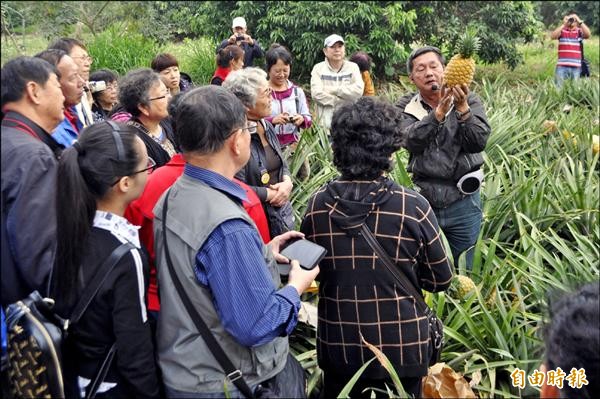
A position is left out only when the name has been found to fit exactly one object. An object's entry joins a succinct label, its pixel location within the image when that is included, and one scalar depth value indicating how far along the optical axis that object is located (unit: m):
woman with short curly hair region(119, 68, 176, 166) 3.25
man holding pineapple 3.29
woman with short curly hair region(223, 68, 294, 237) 3.23
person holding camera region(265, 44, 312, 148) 5.11
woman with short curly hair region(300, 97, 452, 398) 2.34
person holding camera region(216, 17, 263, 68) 7.46
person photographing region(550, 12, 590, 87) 10.11
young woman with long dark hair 1.96
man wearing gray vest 1.91
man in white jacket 6.49
